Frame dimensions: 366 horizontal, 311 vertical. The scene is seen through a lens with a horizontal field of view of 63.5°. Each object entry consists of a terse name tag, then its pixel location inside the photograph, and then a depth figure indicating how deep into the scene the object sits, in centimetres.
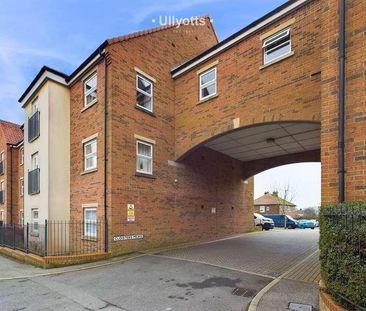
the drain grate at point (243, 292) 637
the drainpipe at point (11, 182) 2434
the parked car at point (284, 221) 3534
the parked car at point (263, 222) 2788
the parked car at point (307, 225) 3534
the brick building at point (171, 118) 1002
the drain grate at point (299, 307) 537
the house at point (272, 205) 4754
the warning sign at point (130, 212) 1147
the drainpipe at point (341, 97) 538
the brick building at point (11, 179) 2425
